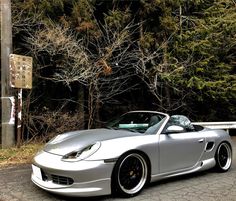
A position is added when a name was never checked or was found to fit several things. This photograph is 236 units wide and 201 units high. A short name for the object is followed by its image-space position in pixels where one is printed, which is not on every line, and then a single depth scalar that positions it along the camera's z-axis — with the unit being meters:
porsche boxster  4.49
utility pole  8.64
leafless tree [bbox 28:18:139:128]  9.80
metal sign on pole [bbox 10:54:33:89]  8.32
